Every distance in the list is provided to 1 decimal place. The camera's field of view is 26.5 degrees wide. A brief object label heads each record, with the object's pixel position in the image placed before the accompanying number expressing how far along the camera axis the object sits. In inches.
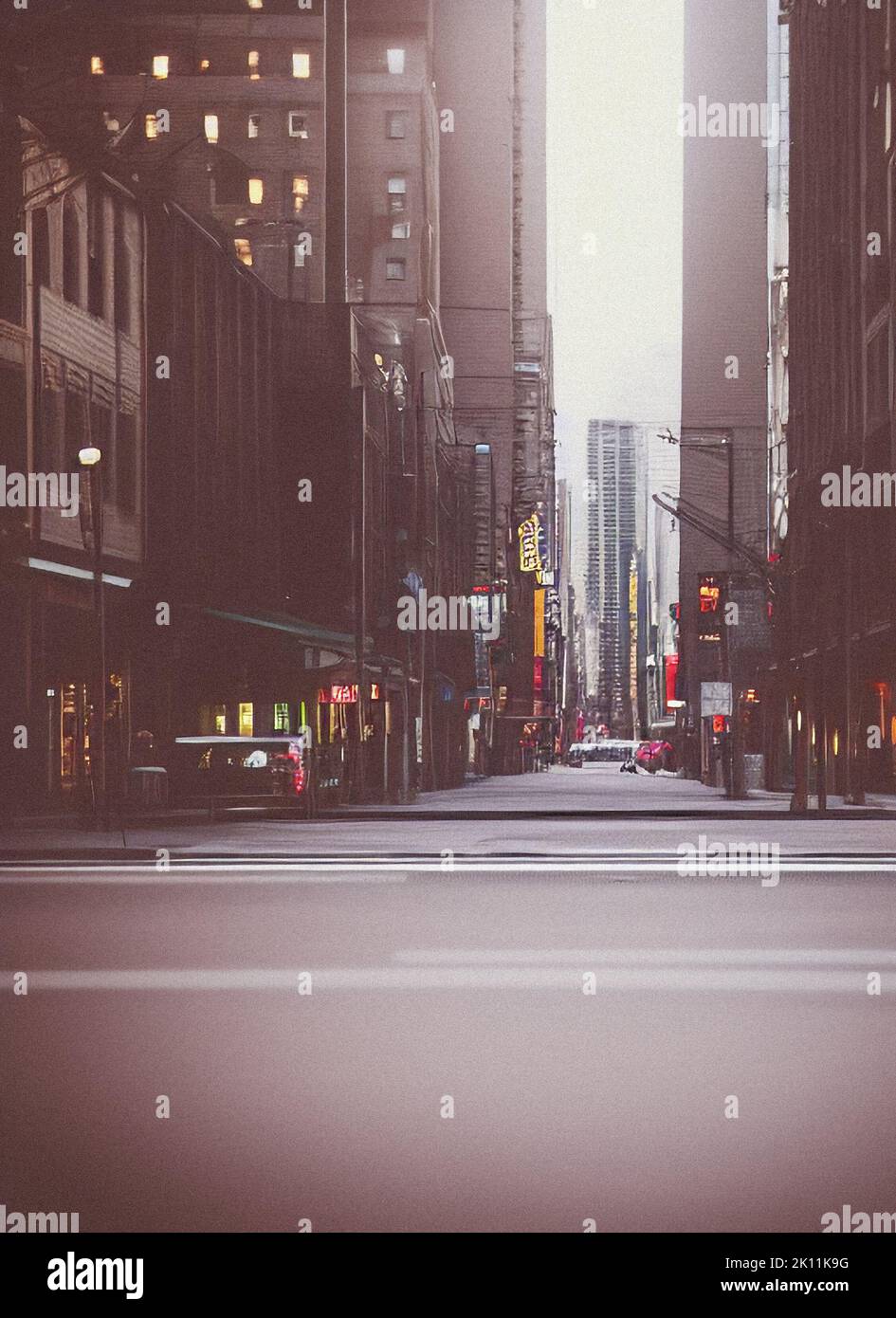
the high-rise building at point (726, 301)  4035.4
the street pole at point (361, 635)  1812.3
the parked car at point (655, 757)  4301.2
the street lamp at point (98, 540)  1161.4
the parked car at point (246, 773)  1398.9
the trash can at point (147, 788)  1435.8
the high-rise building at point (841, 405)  2018.9
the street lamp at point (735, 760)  1888.5
